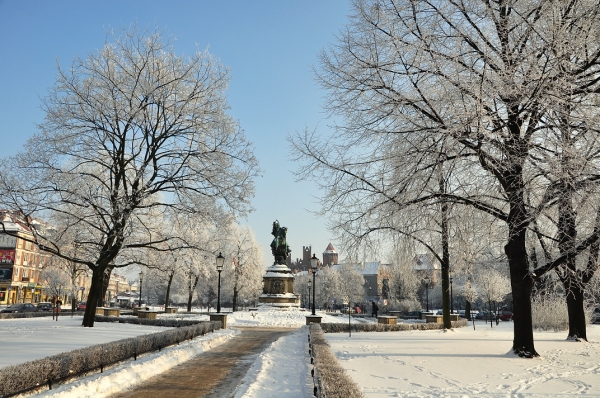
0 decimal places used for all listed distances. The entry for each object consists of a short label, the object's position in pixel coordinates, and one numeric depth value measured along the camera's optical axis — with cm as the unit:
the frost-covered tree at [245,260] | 6206
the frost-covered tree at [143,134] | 1905
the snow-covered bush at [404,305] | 7656
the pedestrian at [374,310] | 4349
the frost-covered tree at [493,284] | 4506
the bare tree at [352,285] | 9401
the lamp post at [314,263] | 2615
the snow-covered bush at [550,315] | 2709
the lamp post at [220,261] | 2377
